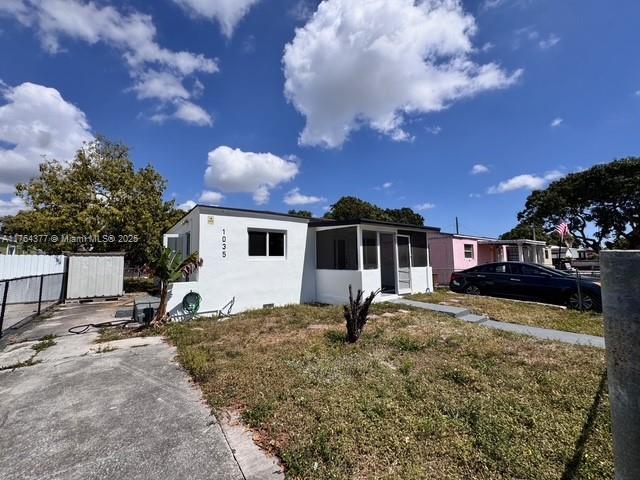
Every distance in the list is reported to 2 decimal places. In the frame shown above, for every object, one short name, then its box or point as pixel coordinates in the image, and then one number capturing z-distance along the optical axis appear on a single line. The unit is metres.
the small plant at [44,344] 6.12
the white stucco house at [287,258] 9.20
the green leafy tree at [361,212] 38.16
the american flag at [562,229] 21.41
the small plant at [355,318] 5.92
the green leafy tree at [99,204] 16.19
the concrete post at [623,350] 0.95
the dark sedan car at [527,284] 9.26
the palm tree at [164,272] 7.77
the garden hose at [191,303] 8.55
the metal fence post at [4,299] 6.34
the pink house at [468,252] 18.73
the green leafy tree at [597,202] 26.95
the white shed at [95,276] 13.60
